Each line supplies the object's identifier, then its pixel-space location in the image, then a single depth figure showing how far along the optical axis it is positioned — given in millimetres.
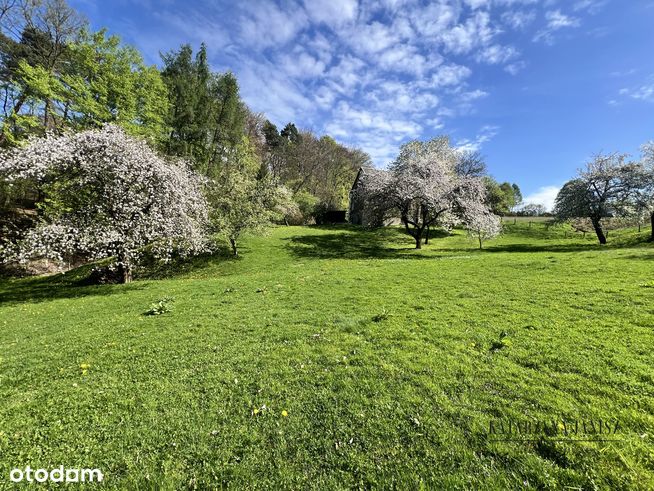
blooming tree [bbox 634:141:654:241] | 27422
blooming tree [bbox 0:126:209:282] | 12523
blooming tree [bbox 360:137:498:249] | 24109
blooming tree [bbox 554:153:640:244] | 28344
